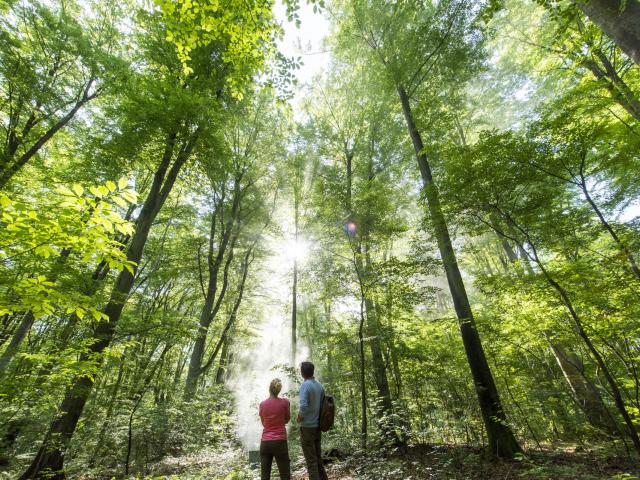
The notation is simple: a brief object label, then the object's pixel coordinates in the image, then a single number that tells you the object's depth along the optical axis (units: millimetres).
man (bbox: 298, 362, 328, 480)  4086
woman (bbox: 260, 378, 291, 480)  3967
